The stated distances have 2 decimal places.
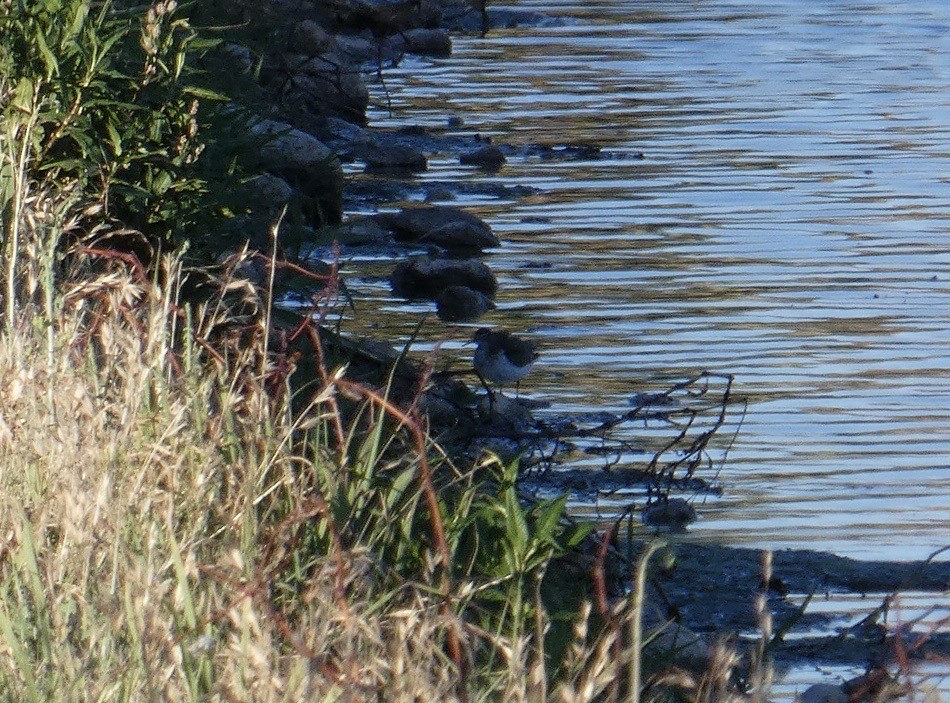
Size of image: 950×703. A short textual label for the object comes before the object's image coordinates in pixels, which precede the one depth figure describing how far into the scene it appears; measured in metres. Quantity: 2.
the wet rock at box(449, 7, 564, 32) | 36.81
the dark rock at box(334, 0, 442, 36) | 32.97
